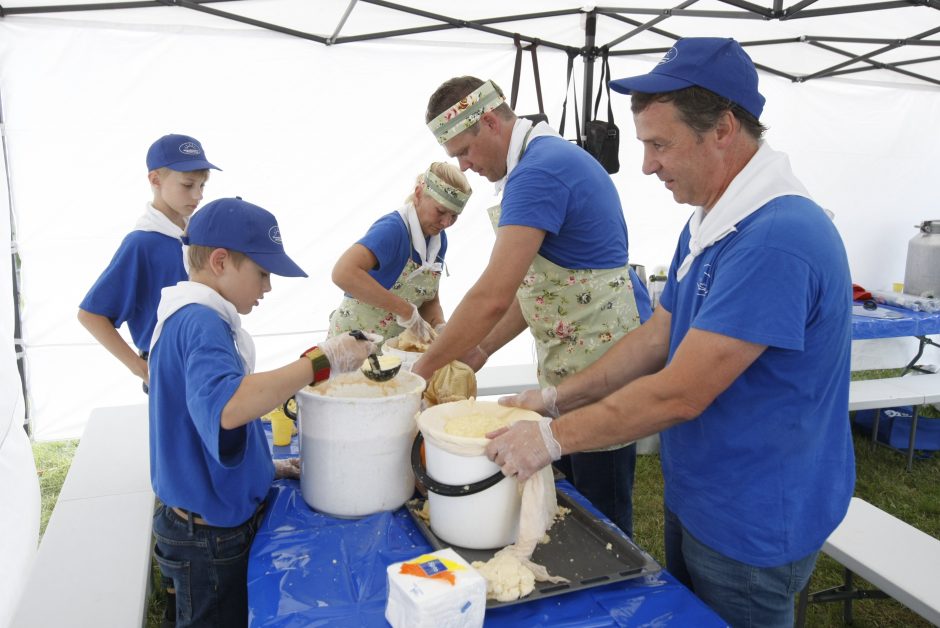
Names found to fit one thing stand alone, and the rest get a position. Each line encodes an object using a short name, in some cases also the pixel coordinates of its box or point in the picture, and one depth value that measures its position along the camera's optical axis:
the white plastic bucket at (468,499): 1.45
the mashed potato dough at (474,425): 1.52
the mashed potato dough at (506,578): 1.29
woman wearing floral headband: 3.00
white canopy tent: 4.17
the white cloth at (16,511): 2.62
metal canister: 5.91
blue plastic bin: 4.98
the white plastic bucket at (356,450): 1.65
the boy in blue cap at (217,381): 1.48
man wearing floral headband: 2.04
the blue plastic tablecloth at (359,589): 1.30
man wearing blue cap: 1.28
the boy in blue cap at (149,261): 2.66
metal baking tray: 1.36
